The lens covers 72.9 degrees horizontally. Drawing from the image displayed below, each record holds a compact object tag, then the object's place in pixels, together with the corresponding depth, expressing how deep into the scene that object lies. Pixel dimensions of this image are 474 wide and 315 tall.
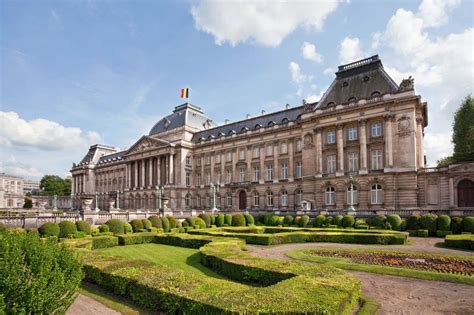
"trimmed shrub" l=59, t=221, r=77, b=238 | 23.92
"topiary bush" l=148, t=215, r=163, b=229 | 31.00
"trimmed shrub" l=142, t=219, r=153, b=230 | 29.77
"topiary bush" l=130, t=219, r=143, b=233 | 29.31
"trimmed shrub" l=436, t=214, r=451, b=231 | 26.09
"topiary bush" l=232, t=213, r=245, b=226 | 36.31
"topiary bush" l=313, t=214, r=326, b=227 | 32.69
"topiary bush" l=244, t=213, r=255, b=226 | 37.62
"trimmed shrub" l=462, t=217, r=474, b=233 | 24.95
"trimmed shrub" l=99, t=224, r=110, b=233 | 26.77
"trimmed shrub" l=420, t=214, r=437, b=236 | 26.57
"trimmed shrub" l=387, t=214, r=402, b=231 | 28.55
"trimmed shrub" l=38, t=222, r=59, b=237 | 22.81
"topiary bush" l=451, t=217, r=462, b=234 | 25.71
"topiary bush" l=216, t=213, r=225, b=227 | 37.19
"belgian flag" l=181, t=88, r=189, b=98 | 73.84
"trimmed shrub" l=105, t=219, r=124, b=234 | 27.27
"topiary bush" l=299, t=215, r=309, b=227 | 33.31
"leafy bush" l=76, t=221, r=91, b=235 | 25.59
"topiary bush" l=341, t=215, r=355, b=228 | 30.86
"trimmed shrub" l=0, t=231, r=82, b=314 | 5.50
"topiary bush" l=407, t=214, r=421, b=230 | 27.69
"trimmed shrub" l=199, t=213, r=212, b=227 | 36.22
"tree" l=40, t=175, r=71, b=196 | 115.57
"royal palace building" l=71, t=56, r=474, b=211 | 39.09
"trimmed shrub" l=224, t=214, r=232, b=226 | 37.61
